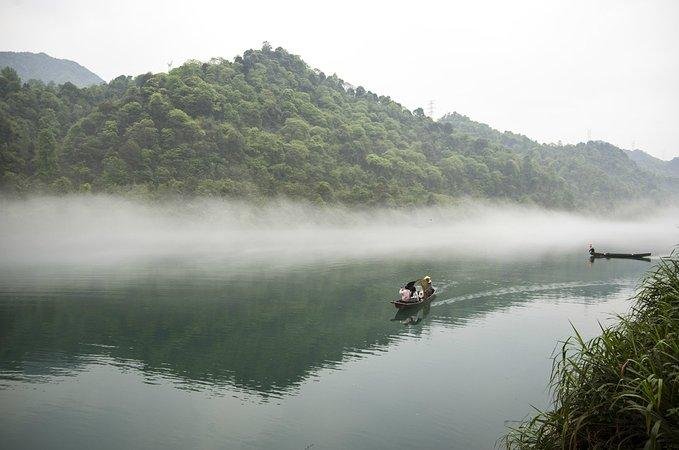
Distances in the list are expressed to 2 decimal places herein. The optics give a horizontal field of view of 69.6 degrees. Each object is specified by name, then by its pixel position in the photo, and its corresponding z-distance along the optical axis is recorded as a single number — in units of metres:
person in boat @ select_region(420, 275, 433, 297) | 33.78
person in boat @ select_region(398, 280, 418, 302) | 30.69
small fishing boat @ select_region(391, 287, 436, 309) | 30.44
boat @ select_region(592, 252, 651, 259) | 53.84
